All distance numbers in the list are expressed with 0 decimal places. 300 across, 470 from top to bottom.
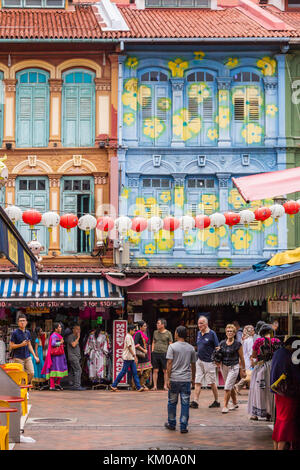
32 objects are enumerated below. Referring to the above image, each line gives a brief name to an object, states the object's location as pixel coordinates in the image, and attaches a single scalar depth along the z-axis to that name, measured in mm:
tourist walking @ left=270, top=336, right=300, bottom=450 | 10391
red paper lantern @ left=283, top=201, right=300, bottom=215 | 20406
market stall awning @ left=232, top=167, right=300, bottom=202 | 10620
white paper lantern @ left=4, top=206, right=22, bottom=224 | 19328
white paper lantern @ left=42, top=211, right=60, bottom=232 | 19078
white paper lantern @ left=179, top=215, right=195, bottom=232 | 20297
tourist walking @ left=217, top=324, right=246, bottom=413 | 15477
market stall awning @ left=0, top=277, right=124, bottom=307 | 22281
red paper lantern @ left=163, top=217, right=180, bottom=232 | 20406
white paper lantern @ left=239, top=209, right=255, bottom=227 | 20531
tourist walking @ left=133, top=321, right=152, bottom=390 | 21122
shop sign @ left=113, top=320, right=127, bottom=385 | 21969
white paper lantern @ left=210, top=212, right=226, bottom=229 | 20297
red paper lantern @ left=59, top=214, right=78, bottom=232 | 19609
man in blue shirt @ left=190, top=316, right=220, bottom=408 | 16750
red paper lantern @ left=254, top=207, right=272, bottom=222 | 20297
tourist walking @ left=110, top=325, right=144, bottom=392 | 20125
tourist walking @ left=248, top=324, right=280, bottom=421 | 13445
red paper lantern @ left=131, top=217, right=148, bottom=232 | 19969
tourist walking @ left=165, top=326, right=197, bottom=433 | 13156
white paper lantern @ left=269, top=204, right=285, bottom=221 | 20562
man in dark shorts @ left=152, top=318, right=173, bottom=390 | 20328
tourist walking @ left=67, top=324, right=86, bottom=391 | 21562
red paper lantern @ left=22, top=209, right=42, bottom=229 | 19016
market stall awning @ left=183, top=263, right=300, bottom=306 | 10109
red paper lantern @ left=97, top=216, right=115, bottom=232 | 19859
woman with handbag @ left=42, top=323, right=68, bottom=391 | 21062
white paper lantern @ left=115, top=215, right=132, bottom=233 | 19734
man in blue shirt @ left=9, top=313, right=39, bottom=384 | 17719
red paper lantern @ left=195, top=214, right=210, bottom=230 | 20234
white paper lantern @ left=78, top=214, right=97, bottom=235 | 19484
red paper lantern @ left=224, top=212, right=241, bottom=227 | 20500
